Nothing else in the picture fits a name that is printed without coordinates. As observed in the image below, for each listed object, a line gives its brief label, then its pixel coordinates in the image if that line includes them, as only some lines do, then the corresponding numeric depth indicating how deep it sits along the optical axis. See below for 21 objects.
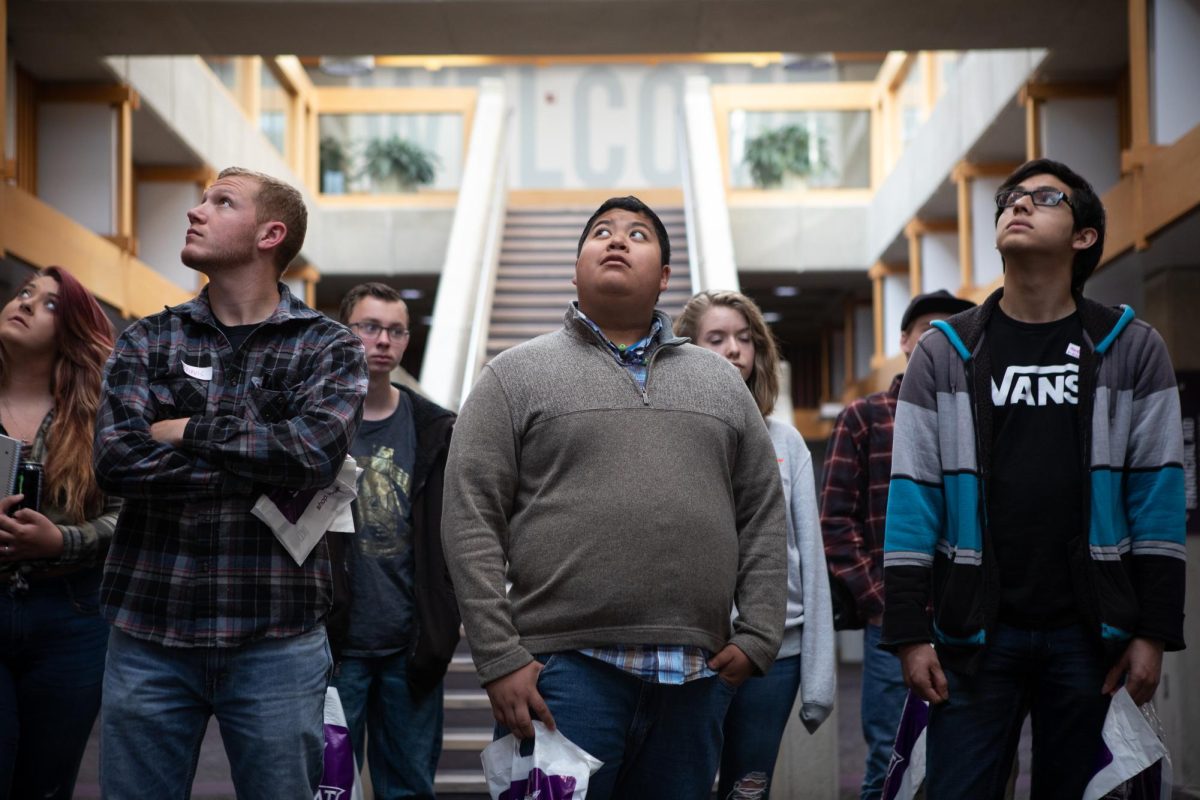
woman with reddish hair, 3.35
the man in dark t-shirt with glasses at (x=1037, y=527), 2.75
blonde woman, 3.53
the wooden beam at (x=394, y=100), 18.97
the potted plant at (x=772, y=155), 18.53
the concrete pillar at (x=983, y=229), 13.57
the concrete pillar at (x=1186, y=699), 6.87
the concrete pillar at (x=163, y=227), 14.27
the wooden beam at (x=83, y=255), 8.30
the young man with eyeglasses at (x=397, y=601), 4.07
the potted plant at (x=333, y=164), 18.83
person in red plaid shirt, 4.57
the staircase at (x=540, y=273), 12.78
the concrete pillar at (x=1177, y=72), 7.39
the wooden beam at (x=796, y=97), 18.62
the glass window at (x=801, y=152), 18.44
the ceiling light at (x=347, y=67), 19.17
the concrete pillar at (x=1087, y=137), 10.29
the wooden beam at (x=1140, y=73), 7.39
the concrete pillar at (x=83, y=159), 11.62
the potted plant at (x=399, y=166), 18.59
